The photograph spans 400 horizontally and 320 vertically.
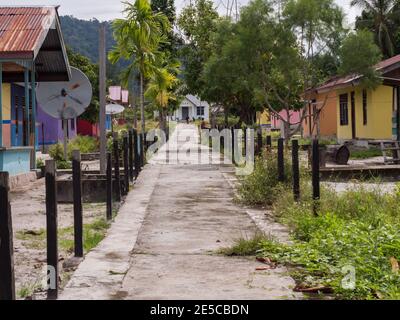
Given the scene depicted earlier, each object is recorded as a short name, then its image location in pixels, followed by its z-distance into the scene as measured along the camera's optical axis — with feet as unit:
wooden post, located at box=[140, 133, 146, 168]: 66.28
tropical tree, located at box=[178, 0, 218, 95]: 105.91
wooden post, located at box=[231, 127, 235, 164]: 69.28
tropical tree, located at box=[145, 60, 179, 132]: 89.61
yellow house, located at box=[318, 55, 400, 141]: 80.43
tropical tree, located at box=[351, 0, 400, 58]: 166.20
